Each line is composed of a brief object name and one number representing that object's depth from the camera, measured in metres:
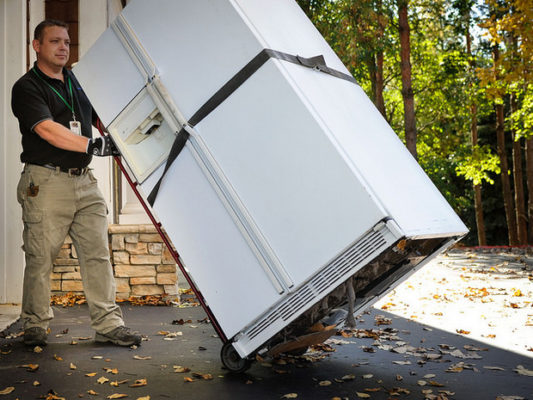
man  4.76
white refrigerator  3.43
